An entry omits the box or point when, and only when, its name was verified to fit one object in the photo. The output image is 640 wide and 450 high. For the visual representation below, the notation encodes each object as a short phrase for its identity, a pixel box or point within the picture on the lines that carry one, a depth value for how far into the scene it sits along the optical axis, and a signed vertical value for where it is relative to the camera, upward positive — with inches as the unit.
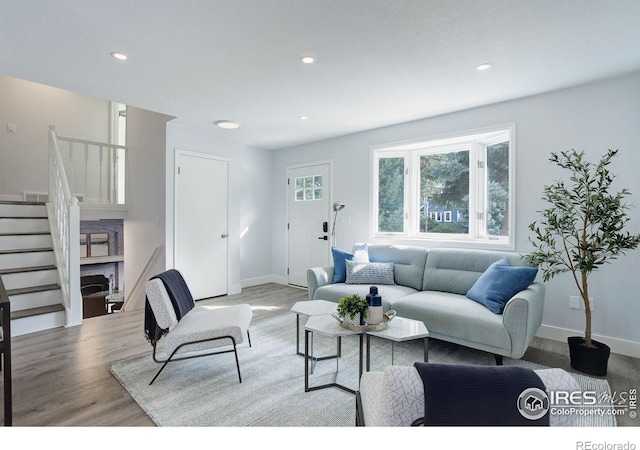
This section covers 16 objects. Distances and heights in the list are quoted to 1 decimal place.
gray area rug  76.9 -44.9
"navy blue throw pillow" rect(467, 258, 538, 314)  105.4 -19.4
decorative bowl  84.8 -26.5
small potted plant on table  85.4 -22.4
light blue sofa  96.4 -27.1
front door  203.3 +3.1
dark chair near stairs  233.5 -55.0
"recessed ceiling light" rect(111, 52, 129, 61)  96.8 +49.6
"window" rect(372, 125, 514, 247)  143.9 +17.7
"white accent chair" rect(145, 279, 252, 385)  92.2 -30.6
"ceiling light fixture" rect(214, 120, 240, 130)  165.9 +51.0
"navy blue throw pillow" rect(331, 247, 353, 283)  152.6 -19.1
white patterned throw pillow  147.3 -22.1
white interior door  177.0 +0.6
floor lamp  189.9 -1.2
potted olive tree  97.7 -2.5
